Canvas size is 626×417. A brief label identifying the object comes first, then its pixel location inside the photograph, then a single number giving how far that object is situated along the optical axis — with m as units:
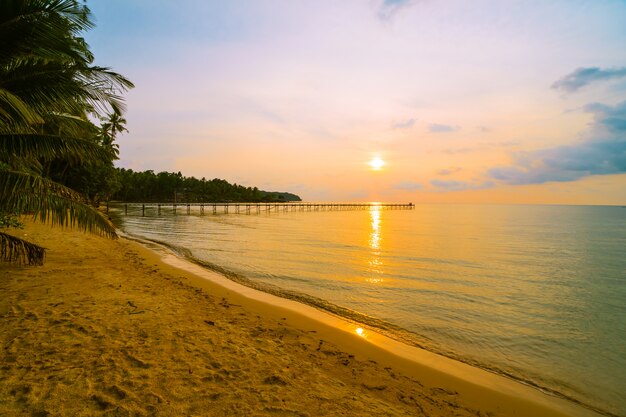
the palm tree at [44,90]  5.32
